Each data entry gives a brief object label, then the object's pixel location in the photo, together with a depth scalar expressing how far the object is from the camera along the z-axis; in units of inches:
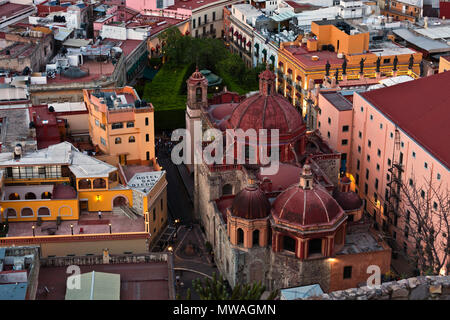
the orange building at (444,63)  4888.5
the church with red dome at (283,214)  3157.0
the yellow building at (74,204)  3449.8
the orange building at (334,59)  5123.0
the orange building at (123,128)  3973.9
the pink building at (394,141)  3481.8
